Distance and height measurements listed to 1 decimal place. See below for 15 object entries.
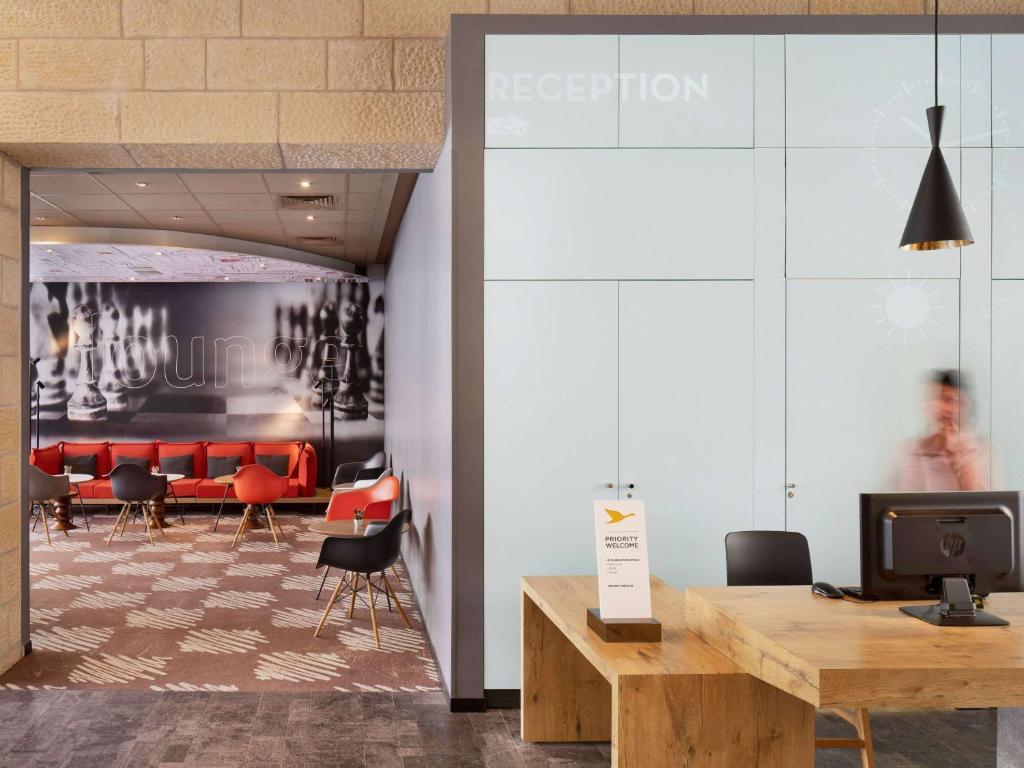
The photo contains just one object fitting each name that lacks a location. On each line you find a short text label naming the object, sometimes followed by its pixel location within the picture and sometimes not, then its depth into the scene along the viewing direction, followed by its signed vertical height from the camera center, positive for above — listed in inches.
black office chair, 144.5 -34.4
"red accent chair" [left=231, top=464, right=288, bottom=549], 349.7 -50.5
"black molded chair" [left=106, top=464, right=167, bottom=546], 352.5 -50.0
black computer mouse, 113.7 -31.9
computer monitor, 101.8 -21.5
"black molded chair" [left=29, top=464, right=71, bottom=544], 337.1 -49.4
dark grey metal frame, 162.7 +4.3
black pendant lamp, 121.5 +27.6
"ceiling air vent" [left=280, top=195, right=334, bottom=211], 291.3 +68.5
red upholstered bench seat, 438.0 -45.4
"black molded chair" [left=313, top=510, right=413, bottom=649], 208.1 -47.9
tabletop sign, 110.7 -26.2
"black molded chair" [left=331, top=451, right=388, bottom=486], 372.4 -46.2
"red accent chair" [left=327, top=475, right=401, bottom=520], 270.1 -44.7
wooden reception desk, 82.1 -34.5
